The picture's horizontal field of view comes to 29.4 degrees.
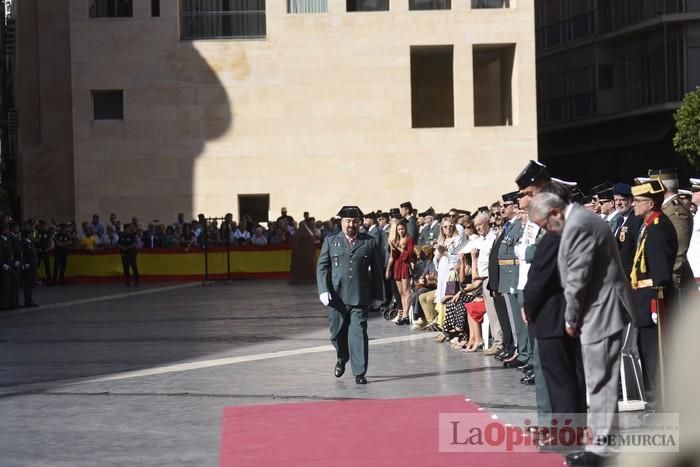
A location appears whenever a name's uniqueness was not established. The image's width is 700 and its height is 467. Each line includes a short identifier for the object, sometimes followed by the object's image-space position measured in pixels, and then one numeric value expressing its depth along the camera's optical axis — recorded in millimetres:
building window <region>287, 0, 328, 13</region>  47469
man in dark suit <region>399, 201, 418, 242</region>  27562
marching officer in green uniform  15430
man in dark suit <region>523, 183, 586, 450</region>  10102
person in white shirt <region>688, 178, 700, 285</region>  13602
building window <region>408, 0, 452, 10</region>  47531
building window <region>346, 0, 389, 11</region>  47656
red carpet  10414
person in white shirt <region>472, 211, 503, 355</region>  17375
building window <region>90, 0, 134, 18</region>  47469
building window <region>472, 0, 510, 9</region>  47531
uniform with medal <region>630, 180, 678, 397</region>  11812
